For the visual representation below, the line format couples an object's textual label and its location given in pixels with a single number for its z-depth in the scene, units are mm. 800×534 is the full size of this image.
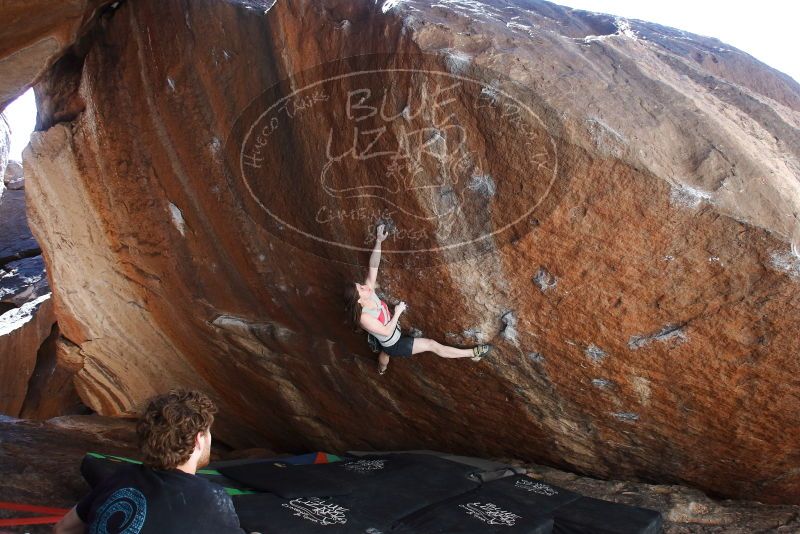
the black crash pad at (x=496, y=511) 3000
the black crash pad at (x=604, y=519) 3023
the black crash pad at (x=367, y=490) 2947
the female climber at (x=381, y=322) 3380
